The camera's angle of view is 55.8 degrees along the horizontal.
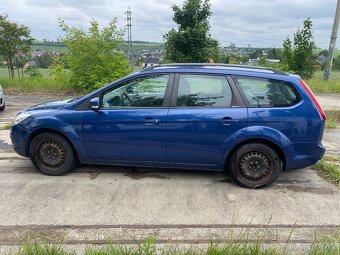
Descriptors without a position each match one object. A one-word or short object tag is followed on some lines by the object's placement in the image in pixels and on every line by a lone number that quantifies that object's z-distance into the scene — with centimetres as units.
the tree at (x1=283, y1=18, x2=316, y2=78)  1568
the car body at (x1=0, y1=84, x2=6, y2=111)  937
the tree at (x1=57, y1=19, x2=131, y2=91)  1142
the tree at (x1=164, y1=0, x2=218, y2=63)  1675
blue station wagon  423
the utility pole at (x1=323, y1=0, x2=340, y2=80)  1482
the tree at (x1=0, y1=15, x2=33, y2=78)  1446
